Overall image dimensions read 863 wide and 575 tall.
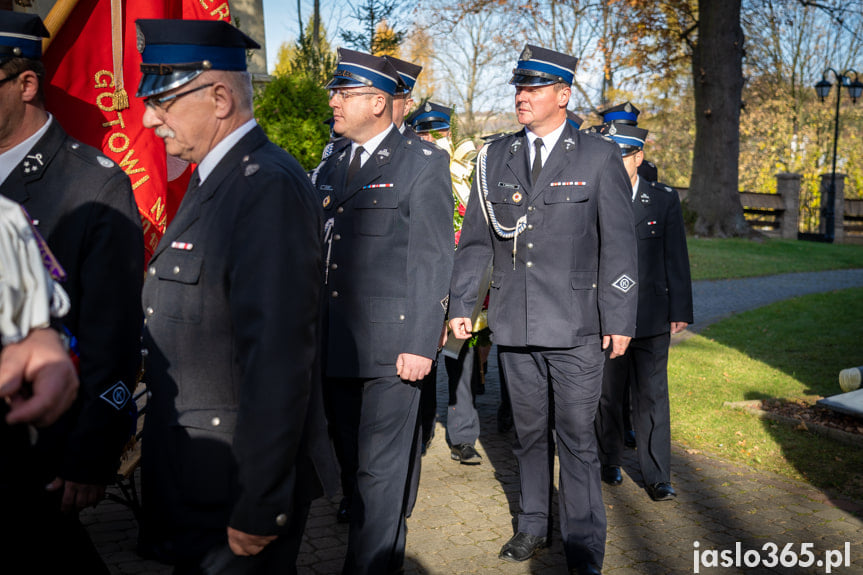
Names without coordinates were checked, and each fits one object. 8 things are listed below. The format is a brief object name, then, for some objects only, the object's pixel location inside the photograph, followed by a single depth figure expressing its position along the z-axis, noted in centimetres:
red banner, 419
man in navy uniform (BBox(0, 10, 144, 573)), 258
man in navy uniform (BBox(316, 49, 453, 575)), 391
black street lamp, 2972
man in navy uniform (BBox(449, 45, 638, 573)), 436
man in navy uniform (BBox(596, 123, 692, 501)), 583
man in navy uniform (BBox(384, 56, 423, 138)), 505
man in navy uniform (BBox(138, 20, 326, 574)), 220
